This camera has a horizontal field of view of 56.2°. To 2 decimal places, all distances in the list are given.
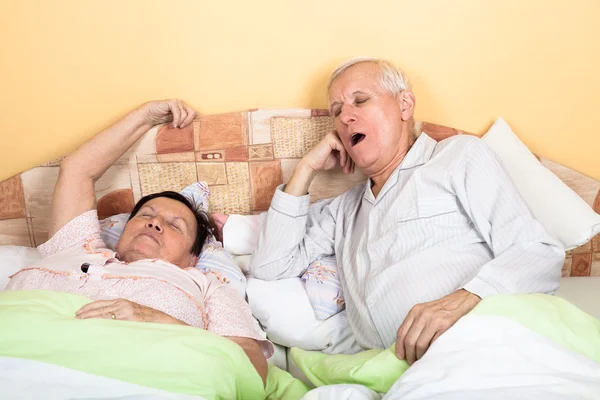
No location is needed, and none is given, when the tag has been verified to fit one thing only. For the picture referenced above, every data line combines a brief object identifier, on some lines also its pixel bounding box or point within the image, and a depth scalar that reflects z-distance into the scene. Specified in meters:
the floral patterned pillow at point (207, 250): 1.72
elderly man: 1.38
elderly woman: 1.43
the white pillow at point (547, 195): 1.78
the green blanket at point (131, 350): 1.11
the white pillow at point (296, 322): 1.63
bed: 1.92
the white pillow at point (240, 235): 1.86
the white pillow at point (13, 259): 1.71
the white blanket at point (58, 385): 1.04
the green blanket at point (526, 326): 1.17
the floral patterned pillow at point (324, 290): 1.68
